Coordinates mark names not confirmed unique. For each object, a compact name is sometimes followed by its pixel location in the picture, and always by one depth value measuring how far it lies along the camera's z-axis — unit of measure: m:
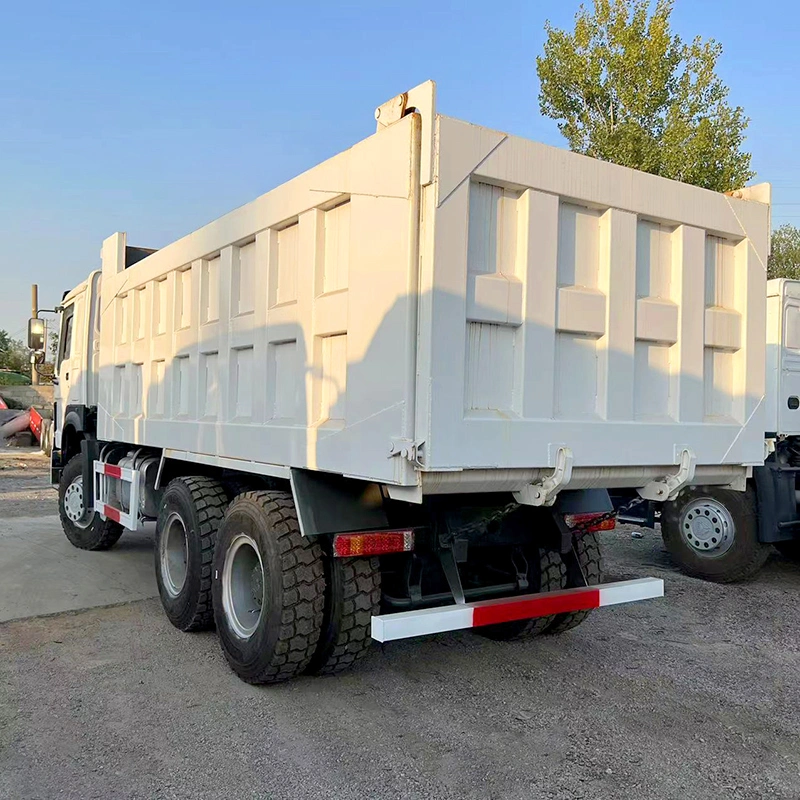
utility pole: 37.78
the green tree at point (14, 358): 56.90
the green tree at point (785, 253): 24.60
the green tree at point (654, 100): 14.12
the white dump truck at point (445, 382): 3.38
